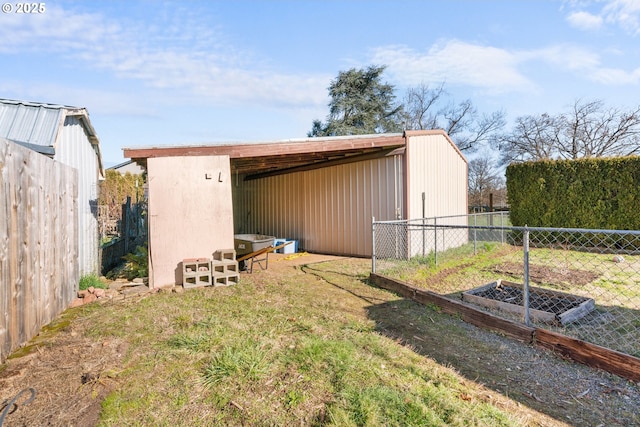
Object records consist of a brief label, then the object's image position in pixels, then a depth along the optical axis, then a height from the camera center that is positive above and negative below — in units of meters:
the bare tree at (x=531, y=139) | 20.41 +4.60
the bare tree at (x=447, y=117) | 25.91 +7.58
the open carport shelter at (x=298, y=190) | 5.76 +0.54
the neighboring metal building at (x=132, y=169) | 26.36 +4.03
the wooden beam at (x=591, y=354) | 2.59 -1.32
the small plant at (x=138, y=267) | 6.18 -1.03
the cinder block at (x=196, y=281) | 5.58 -1.21
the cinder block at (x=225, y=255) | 6.02 -0.78
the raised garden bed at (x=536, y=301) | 3.72 -1.27
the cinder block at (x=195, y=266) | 5.60 -0.93
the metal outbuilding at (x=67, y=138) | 5.31 +1.41
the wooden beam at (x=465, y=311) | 3.37 -1.30
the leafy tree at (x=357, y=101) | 22.88 +7.91
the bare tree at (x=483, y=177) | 24.81 +2.38
